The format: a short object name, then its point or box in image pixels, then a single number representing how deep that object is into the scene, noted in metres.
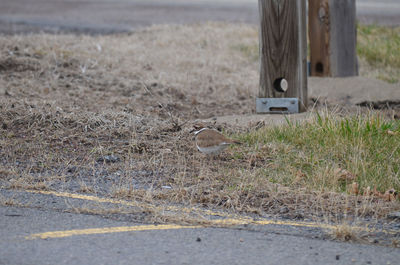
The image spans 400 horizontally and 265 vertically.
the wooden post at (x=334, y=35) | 21.53
